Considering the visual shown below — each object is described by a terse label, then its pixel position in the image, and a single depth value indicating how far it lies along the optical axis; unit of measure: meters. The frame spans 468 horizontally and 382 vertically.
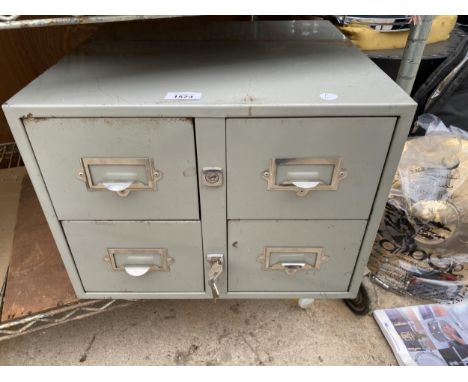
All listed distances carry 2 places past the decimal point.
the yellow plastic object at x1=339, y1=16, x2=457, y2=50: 1.10
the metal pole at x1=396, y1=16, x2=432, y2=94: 0.70
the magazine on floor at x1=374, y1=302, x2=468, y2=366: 0.88
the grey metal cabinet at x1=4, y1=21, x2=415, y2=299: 0.51
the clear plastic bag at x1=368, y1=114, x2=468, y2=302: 0.96
